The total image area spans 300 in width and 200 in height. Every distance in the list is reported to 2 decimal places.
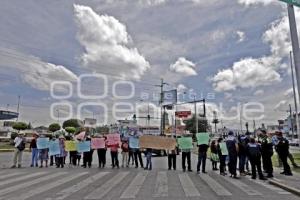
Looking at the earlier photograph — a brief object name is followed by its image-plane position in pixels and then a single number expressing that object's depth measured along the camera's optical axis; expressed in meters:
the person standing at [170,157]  15.75
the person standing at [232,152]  12.87
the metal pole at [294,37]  9.22
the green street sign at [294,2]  9.03
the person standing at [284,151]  13.06
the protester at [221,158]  13.85
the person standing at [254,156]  12.27
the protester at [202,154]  14.37
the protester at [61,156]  17.05
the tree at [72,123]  110.81
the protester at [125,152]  16.76
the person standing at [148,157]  15.73
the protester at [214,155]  15.91
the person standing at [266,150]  12.82
